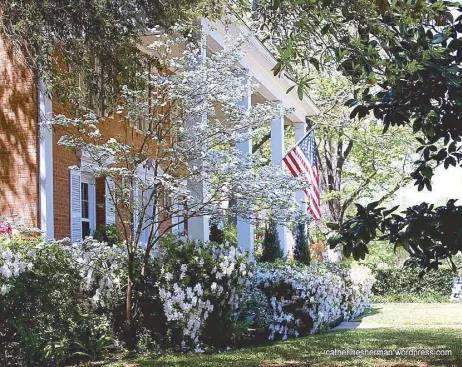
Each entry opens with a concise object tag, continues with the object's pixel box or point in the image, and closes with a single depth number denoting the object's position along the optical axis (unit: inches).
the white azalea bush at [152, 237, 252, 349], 360.8
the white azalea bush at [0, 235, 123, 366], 303.0
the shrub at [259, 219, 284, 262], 632.4
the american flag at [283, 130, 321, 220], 611.2
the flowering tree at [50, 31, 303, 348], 357.7
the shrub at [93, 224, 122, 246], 483.8
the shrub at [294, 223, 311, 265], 680.4
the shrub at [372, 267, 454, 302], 914.7
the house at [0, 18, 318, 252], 430.6
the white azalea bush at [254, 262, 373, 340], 449.7
